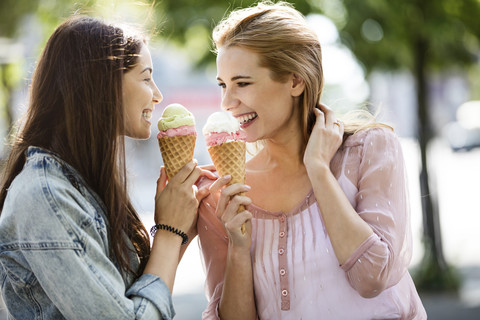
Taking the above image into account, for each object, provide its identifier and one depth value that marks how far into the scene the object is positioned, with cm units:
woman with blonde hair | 270
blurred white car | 2834
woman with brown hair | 206
